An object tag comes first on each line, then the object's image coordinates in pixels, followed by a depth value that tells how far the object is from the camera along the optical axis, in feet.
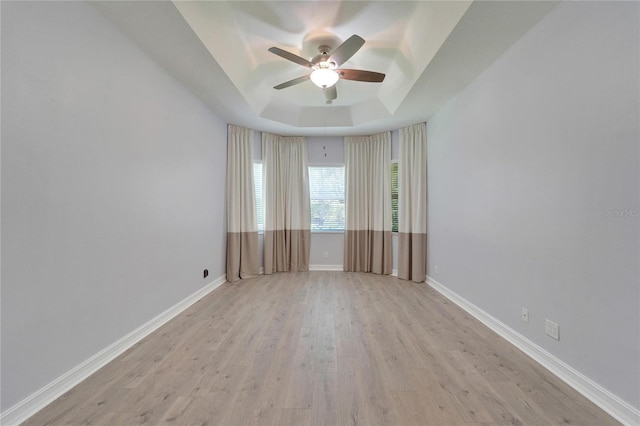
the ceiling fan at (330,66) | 7.09
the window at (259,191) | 15.16
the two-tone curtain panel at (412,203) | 13.17
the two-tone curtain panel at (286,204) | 15.03
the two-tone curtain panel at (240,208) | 13.37
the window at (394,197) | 14.89
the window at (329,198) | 16.25
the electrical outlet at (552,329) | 5.89
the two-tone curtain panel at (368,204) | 14.85
